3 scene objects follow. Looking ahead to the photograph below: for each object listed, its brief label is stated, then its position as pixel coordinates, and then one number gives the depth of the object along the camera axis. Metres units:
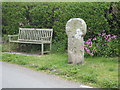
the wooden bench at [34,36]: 8.30
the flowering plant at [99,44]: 6.72
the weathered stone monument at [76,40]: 5.89
